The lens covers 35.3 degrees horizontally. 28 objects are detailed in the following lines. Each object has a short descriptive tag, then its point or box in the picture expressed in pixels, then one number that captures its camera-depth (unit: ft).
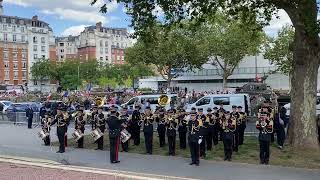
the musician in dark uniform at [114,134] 59.26
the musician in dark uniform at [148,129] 65.26
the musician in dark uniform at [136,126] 71.56
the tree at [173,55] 214.90
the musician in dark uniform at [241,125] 65.62
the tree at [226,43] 210.59
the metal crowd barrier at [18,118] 110.83
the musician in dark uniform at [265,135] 54.85
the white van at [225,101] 101.91
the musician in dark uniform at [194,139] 55.98
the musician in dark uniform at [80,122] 71.41
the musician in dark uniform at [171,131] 63.21
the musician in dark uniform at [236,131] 62.18
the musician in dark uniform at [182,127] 65.67
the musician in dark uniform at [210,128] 63.05
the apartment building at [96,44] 505.66
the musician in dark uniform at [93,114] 73.10
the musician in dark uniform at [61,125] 67.82
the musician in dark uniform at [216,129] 65.32
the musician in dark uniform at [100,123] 68.64
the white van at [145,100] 115.65
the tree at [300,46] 57.67
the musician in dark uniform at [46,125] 73.89
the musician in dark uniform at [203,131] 58.66
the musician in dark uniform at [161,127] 67.36
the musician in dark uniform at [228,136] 57.98
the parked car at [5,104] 136.87
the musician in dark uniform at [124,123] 65.12
